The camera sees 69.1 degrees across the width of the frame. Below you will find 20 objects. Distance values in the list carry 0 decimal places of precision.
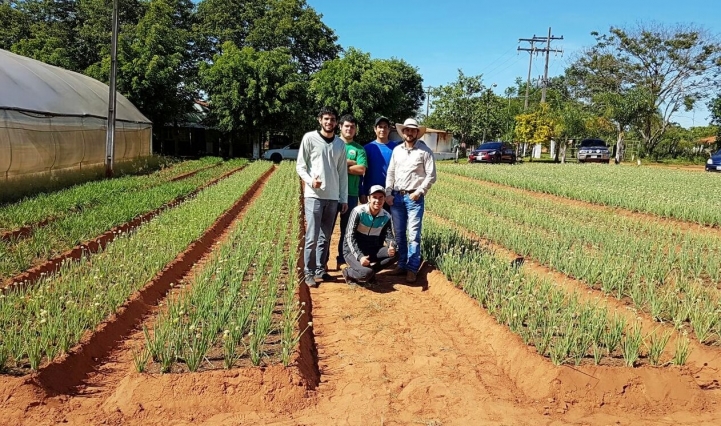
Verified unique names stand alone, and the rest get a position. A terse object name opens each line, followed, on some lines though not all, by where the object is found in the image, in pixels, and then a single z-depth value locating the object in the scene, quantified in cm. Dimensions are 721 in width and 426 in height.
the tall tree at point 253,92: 2584
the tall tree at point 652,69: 3331
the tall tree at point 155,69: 2505
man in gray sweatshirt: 518
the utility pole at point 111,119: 1462
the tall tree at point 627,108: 3072
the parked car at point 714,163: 2386
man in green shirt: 530
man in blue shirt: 589
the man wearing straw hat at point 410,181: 549
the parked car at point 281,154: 2898
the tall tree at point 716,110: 3247
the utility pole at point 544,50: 3834
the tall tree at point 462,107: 3288
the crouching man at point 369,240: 546
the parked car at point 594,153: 3175
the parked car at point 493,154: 2983
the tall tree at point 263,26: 3394
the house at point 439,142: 4709
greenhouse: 1095
